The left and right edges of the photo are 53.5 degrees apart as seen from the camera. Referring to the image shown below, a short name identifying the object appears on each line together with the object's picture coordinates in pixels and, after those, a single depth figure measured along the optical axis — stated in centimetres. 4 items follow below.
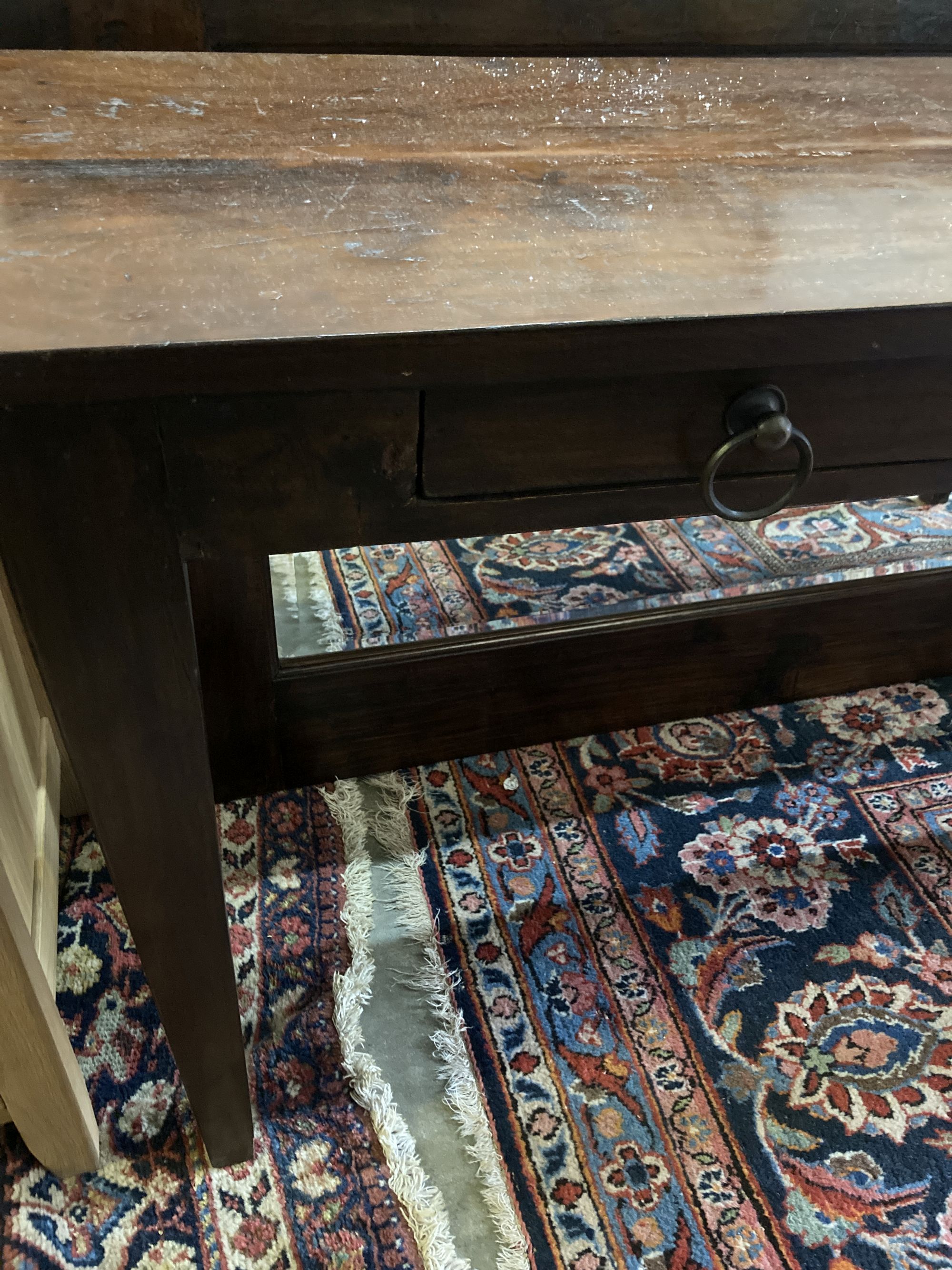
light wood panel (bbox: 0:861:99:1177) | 74
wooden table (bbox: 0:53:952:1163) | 49
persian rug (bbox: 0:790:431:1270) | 86
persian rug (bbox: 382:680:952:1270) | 89
